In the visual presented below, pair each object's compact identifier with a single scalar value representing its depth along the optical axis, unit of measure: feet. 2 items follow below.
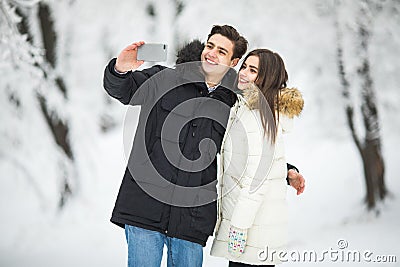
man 18.57
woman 18.61
